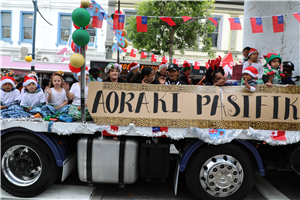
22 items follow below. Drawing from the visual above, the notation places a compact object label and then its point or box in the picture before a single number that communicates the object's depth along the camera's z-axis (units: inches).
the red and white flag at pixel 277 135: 118.5
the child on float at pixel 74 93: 171.0
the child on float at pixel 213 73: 150.0
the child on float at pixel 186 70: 214.8
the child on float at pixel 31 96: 148.1
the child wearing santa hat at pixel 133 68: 225.2
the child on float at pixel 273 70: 140.8
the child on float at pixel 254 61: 166.6
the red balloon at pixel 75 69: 130.1
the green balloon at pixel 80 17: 112.3
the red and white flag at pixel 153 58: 459.3
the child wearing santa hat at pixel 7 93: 163.0
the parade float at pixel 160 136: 119.6
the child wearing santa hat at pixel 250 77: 122.1
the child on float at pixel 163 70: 205.3
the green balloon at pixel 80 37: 113.8
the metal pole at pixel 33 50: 379.6
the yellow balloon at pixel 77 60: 114.6
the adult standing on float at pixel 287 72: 151.6
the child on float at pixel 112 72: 155.7
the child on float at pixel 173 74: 159.3
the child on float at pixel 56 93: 161.3
